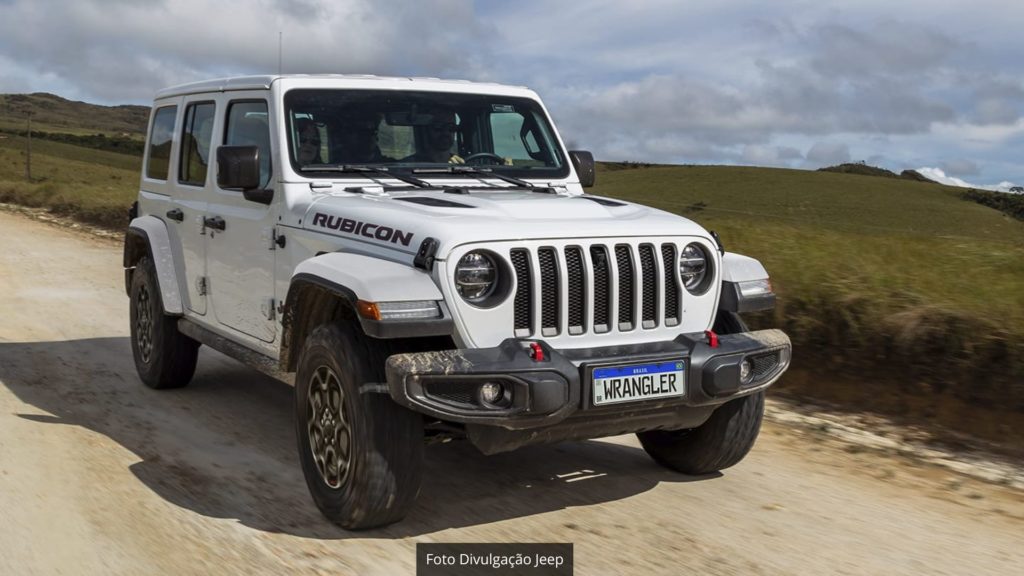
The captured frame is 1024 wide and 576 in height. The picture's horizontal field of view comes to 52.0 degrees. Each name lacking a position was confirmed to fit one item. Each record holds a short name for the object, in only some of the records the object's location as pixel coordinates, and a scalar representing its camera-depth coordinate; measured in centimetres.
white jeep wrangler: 404
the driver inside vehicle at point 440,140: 557
